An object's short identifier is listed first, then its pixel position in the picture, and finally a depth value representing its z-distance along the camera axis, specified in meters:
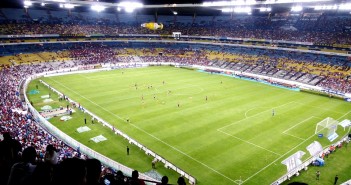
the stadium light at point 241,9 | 71.96
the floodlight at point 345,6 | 64.39
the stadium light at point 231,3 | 68.09
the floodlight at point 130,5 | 79.50
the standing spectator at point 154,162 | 22.33
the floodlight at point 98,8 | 81.50
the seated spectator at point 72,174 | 3.57
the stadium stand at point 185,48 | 57.16
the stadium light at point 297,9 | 74.11
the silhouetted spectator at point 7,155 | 4.48
